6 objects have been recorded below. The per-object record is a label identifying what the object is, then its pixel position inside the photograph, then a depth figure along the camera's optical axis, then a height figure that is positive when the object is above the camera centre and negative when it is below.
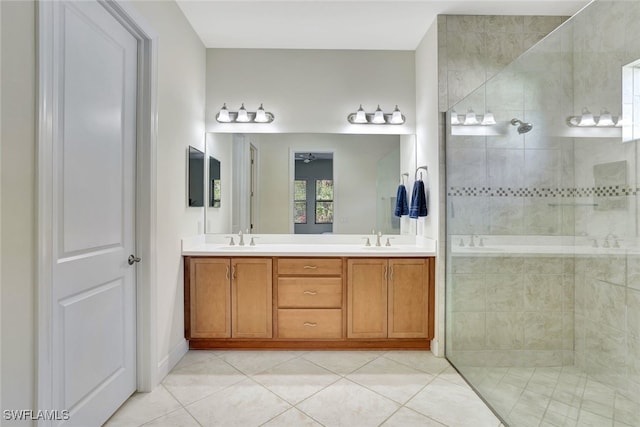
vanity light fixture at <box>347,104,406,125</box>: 3.24 +0.91
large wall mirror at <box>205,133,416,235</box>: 3.34 +0.32
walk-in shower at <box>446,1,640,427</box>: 1.36 -0.08
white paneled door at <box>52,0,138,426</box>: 1.50 +0.00
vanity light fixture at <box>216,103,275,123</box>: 3.24 +0.92
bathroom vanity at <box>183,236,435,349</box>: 2.77 -0.66
